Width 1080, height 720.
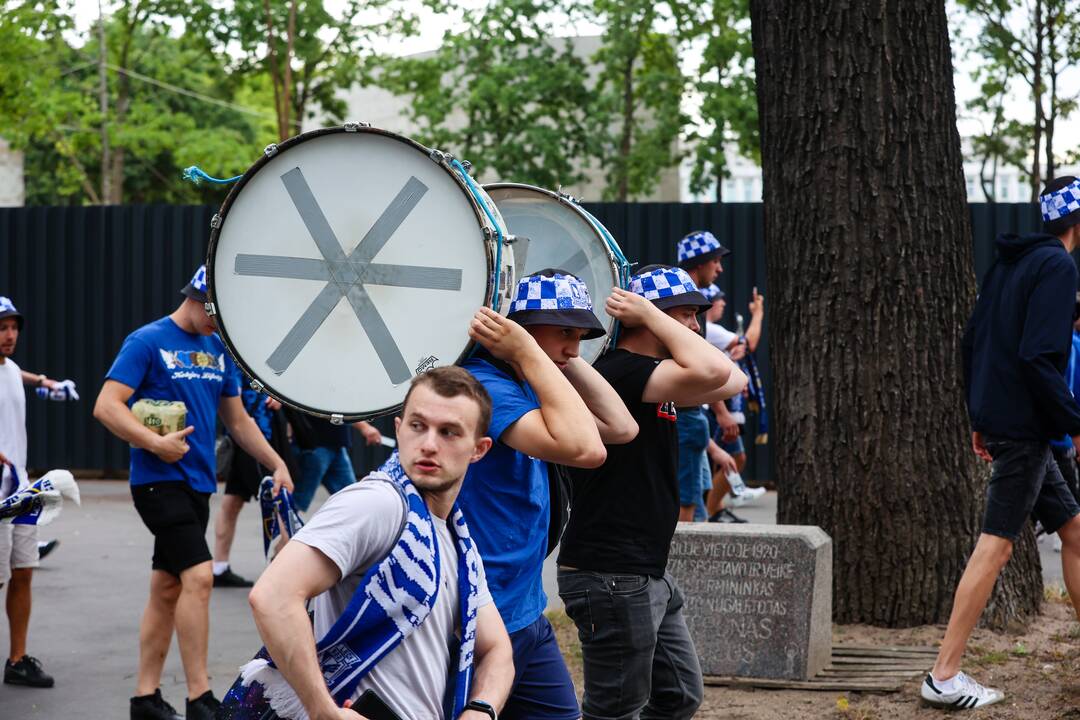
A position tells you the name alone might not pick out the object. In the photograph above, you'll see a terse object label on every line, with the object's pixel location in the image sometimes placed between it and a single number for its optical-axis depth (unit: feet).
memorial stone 20.02
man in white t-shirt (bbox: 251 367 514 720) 7.89
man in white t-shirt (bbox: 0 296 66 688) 21.18
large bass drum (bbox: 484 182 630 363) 11.64
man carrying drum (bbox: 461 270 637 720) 10.34
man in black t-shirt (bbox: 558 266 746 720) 13.14
